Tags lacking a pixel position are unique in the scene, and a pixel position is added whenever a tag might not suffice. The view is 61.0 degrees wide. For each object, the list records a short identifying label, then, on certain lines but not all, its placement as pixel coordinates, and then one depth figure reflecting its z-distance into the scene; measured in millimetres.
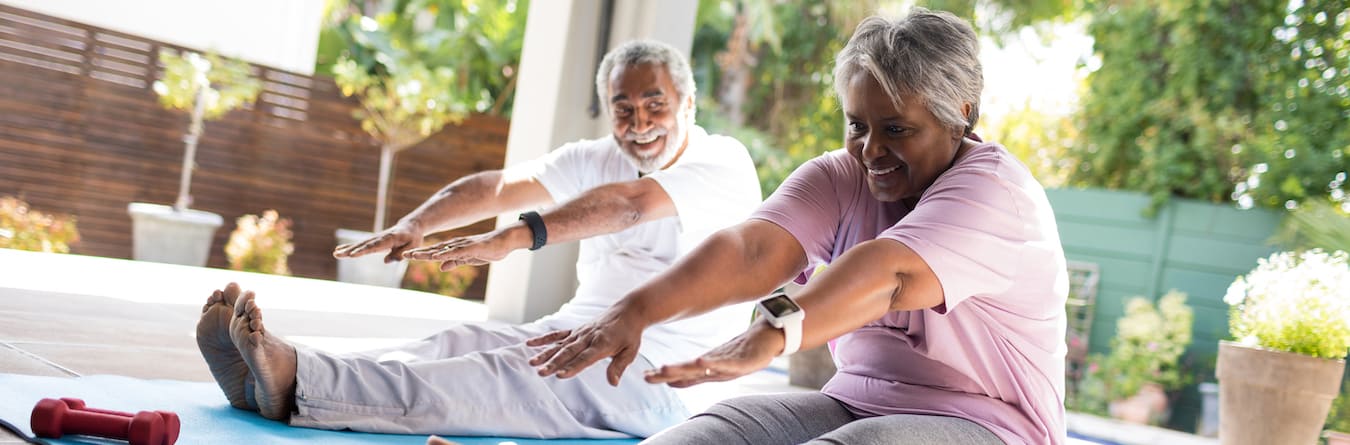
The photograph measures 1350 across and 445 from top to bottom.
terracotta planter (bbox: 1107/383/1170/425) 6461
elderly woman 1541
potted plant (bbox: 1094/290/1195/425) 6477
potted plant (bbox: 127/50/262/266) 7559
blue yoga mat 2082
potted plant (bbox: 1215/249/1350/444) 3486
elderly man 2238
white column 5168
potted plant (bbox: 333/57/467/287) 8086
